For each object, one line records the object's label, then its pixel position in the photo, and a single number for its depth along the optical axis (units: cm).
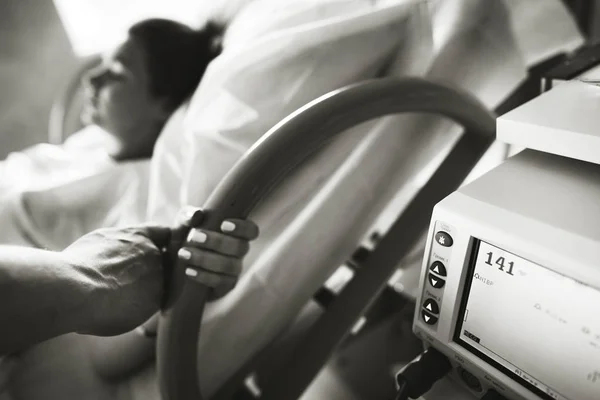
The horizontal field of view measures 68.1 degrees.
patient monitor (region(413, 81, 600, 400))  36
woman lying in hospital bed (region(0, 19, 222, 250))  83
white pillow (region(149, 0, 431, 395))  57
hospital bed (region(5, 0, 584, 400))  64
